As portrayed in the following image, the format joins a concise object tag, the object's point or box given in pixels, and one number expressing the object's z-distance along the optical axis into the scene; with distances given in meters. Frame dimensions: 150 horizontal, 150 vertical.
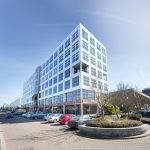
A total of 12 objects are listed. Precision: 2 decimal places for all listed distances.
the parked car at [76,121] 13.41
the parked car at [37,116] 31.49
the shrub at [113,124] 10.41
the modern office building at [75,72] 37.30
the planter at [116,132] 9.63
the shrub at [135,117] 17.42
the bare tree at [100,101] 16.83
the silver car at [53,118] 20.83
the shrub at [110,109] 26.02
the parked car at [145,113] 25.57
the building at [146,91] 69.77
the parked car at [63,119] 18.28
